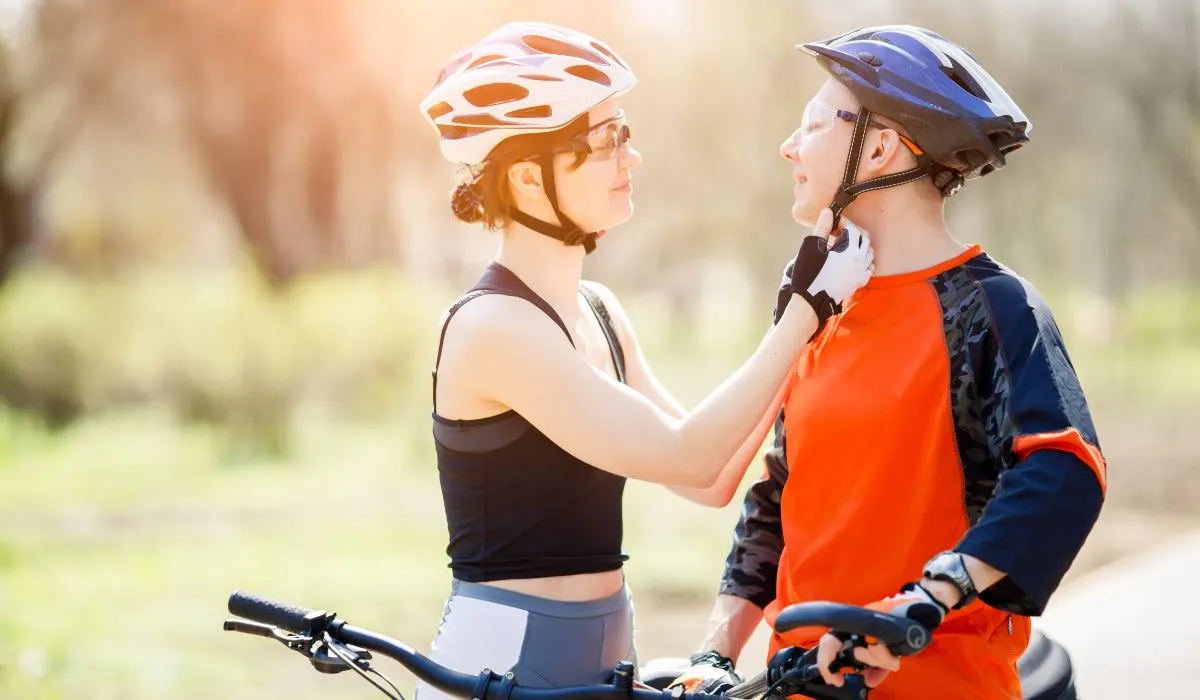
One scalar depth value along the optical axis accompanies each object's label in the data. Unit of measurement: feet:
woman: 17.30
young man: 13.96
